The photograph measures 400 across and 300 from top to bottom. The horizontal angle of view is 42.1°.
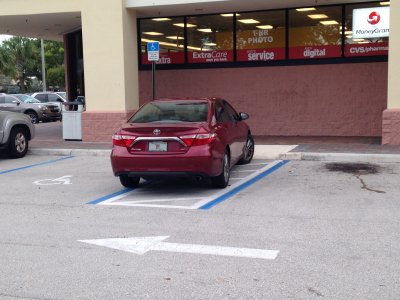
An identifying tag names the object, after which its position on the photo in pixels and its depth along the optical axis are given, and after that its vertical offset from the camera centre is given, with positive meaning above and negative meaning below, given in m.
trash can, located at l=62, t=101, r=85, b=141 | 16.05 -0.94
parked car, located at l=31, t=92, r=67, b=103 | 30.78 -0.16
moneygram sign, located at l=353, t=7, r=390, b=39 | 14.71 +1.88
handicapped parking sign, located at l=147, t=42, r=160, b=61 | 13.80 +1.11
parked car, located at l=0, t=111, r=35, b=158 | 13.33 -1.00
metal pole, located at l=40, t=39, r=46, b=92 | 44.98 +2.07
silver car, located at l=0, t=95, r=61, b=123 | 27.00 -0.72
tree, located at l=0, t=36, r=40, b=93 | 54.44 +4.11
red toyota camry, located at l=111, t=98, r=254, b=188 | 8.22 -0.84
